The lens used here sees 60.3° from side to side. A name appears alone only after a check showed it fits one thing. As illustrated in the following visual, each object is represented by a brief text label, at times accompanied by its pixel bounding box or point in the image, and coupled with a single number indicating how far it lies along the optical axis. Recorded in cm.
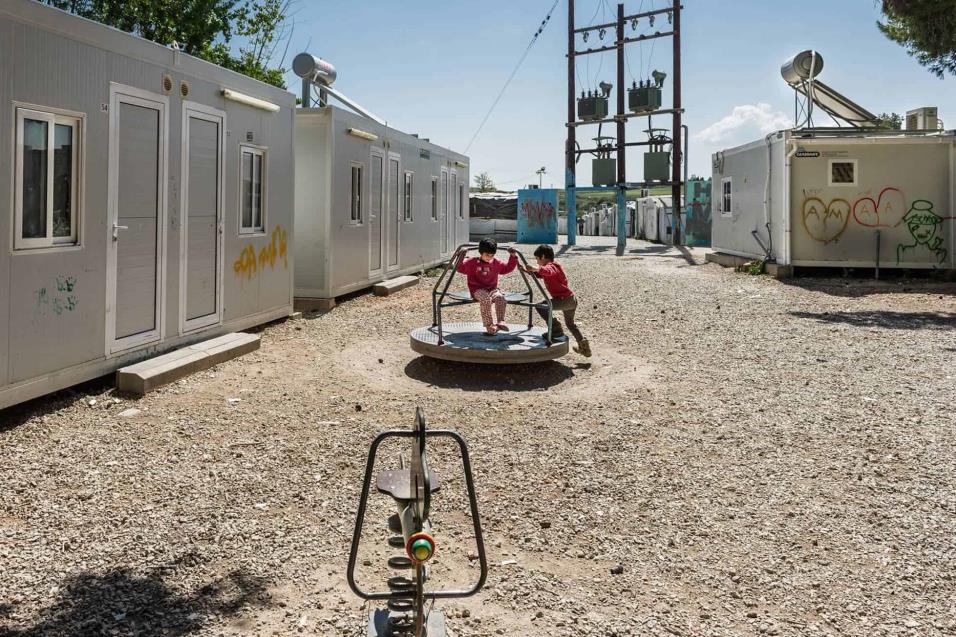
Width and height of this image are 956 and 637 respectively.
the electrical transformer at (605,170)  2984
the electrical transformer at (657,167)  2928
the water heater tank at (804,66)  1828
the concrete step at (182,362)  662
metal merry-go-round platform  762
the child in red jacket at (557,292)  851
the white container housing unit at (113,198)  564
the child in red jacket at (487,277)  834
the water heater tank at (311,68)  1426
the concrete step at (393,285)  1358
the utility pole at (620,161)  2894
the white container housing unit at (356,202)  1164
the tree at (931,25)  1474
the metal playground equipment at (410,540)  279
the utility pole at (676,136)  2941
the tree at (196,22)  2628
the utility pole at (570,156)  3128
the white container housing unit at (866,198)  1616
